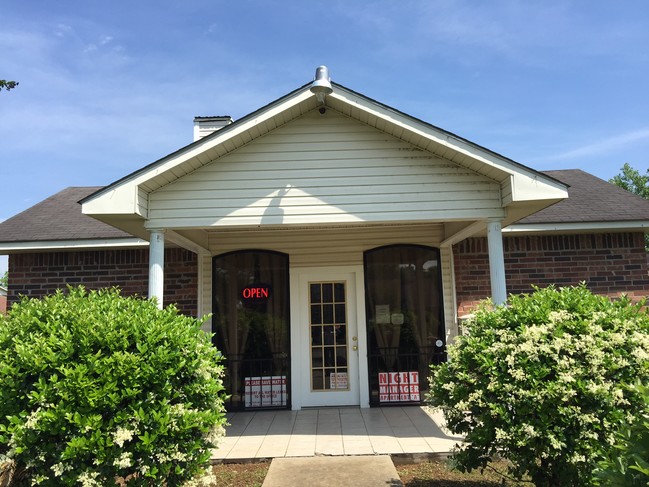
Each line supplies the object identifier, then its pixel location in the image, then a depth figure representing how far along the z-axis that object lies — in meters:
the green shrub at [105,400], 3.61
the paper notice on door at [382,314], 8.39
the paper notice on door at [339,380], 8.27
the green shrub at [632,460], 2.22
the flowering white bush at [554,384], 3.73
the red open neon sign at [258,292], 8.48
